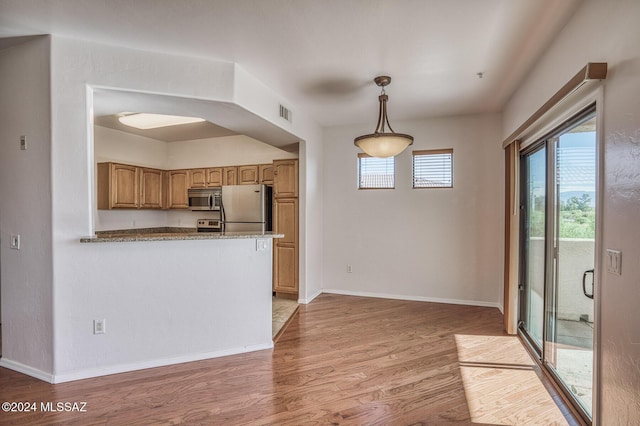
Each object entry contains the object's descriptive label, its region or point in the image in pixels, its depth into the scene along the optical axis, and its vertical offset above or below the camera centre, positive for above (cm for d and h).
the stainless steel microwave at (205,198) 527 +16
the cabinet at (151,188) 532 +34
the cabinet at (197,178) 558 +54
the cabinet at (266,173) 516 +58
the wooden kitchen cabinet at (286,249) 481 -65
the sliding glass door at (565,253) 208 -35
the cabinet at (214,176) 547 +56
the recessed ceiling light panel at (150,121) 455 +132
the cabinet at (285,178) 478 +47
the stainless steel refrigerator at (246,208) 484 +0
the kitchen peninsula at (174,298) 255 -81
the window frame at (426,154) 461 +79
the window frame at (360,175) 487 +54
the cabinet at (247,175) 527 +56
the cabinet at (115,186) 475 +33
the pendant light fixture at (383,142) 294 +64
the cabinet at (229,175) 538 +56
